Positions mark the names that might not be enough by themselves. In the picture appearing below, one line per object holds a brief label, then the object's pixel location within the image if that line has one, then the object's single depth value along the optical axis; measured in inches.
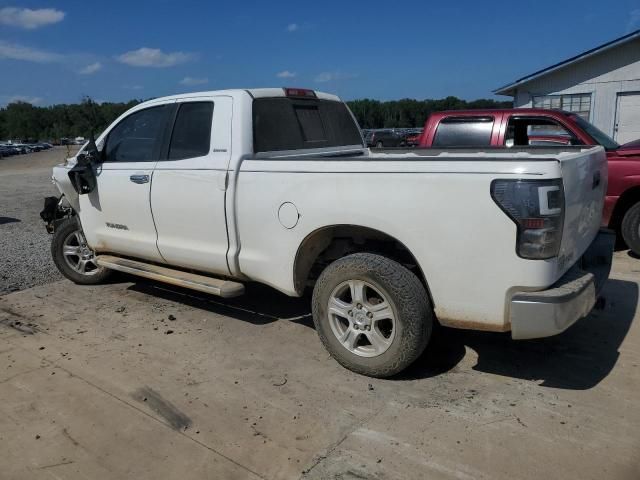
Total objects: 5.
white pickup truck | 122.8
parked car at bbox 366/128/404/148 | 1064.2
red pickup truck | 265.0
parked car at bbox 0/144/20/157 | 2319.6
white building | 718.5
